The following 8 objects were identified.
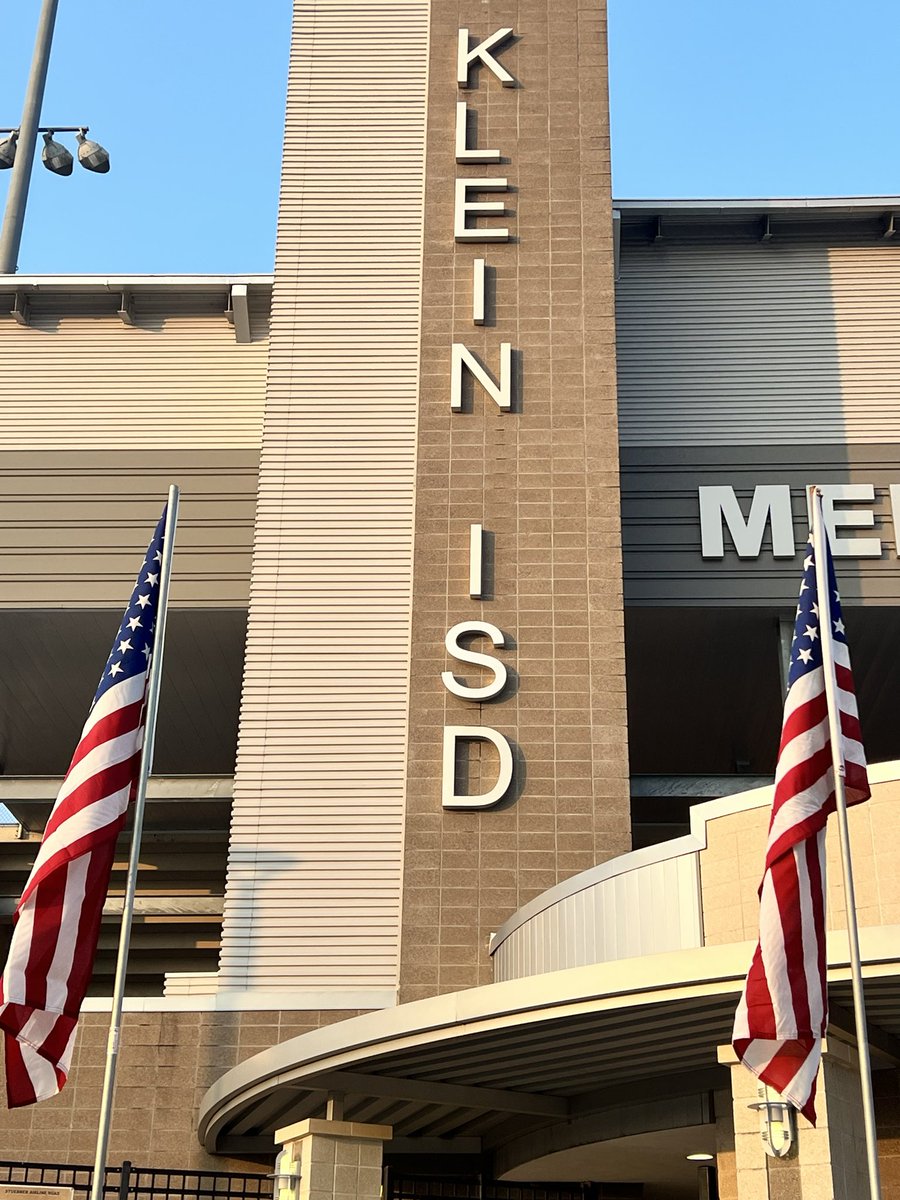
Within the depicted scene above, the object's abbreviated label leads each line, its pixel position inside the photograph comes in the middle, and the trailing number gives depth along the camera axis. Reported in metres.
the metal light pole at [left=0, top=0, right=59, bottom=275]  31.83
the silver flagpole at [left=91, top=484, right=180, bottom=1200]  12.45
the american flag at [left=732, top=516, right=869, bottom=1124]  10.42
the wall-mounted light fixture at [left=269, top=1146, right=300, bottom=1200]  14.86
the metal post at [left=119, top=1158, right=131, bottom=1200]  14.14
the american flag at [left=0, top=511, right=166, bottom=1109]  12.66
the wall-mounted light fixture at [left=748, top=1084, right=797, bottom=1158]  11.73
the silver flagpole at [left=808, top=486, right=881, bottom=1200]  9.94
